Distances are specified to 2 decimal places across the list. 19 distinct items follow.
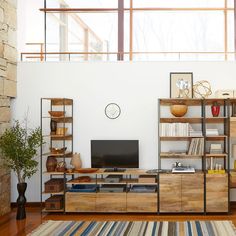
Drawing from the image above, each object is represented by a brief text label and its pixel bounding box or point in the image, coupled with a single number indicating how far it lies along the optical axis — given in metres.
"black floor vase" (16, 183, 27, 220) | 5.46
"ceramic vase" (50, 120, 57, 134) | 5.99
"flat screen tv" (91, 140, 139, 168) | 6.02
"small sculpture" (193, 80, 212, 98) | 6.11
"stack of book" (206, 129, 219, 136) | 5.81
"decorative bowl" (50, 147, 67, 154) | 5.91
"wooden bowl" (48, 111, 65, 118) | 5.88
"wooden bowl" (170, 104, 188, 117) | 5.82
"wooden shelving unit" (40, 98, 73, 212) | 6.20
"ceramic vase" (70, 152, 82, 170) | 6.06
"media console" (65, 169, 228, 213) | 5.61
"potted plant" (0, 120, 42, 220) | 5.33
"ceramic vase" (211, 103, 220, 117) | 5.86
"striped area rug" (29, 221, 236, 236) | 4.67
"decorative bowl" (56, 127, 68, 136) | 5.91
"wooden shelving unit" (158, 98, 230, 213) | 5.61
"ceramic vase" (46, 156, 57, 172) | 5.90
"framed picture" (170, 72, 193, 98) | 6.08
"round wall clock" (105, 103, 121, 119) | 6.23
